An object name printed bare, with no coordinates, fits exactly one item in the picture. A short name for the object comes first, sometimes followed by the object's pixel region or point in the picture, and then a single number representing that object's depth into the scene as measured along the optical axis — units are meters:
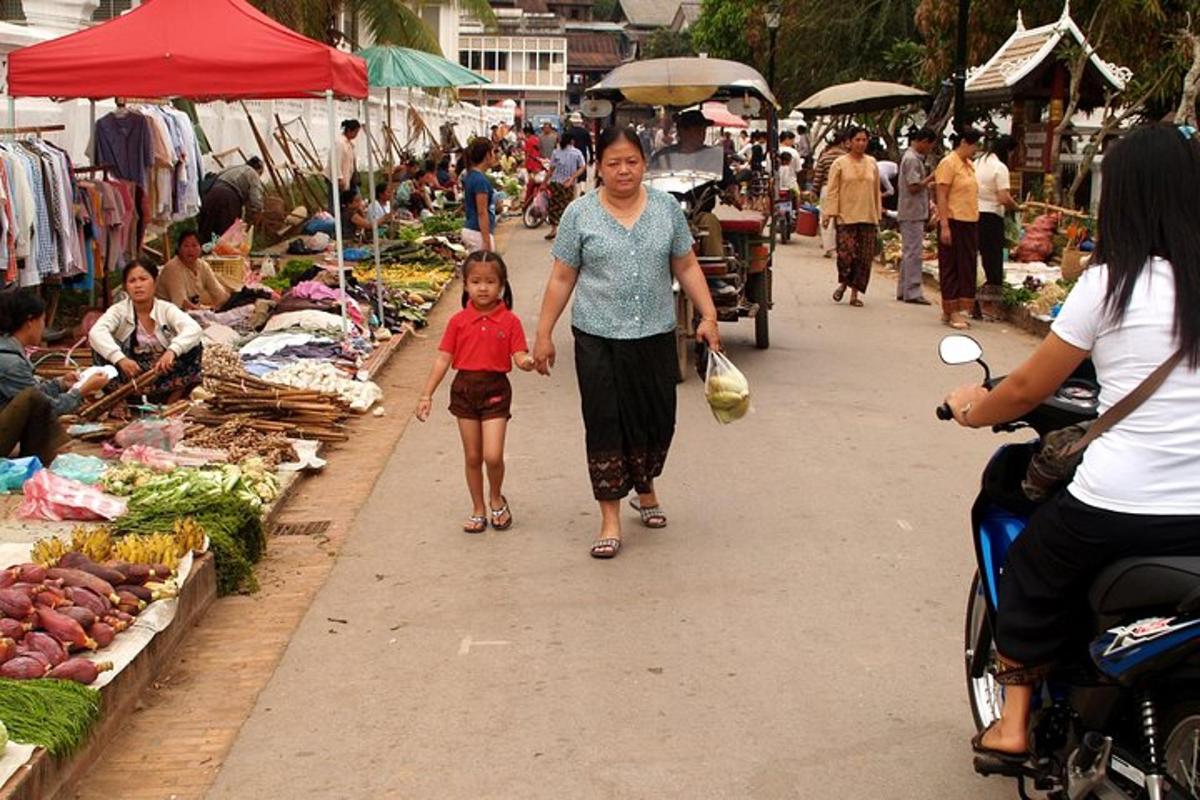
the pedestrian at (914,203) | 16.23
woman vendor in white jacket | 9.93
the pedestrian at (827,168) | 23.16
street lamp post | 33.59
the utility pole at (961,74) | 19.69
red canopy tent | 11.06
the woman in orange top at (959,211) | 14.71
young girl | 7.46
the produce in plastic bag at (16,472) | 7.79
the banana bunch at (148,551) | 6.14
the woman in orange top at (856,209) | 15.81
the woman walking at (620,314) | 7.03
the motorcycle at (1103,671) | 3.43
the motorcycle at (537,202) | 27.94
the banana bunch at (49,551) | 6.07
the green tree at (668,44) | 92.12
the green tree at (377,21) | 25.36
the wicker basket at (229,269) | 14.94
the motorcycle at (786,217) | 24.69
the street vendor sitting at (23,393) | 8.07
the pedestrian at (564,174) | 26.45
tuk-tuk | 12.18
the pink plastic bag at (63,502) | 7.15
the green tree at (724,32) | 57.69
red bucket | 26.34
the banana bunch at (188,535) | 6.43
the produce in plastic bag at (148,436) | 8.68
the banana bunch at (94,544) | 6.20
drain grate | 7.67
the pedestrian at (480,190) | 15.20
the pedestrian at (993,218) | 15.08
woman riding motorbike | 3.56
